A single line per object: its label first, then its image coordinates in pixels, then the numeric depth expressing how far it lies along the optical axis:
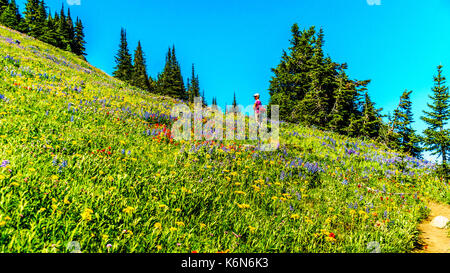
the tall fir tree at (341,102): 28.72
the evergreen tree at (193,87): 87.07
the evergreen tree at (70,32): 65.62
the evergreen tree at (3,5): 56.11
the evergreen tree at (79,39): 69.62
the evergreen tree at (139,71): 61.97
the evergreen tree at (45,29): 52.66
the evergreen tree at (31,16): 53.47
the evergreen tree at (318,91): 28.70
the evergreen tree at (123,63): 63.97
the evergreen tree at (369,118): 30.67
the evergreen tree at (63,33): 58.49
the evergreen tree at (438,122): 22.89
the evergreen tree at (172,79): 59.62
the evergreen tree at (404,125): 29.00
